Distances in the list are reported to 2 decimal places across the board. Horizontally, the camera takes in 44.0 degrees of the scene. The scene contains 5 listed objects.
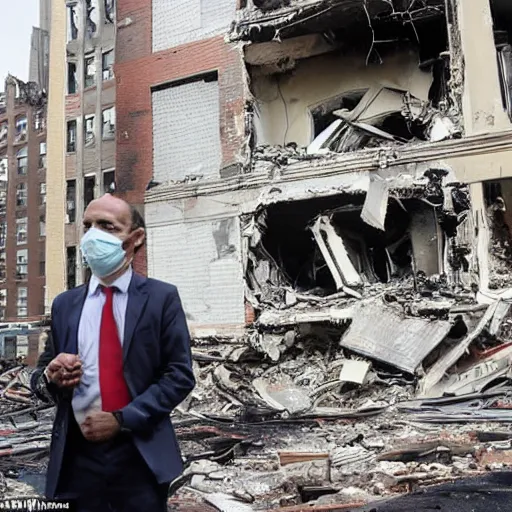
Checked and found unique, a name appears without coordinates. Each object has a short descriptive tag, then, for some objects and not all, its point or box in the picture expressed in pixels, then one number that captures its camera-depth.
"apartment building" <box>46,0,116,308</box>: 17.92
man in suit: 2.28
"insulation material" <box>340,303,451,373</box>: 10.60
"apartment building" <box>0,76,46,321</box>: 34.84
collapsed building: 10.38
